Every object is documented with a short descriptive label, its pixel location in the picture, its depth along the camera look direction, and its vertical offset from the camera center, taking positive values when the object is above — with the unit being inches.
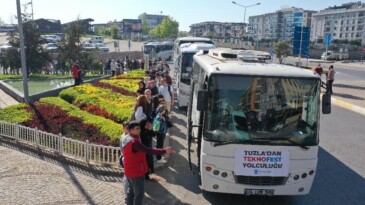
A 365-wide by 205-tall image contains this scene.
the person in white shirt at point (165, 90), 486.0 -69.2
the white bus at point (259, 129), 262.8 -66.8
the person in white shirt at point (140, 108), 332.8 -64.9
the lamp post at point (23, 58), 579.2 -30.6
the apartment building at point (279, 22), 5590.6 +389.8
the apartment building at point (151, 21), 7719.5 +502.7
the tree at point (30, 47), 1160.8 -19.8
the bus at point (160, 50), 2011.2 -43.2
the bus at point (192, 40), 894.5 +8.5
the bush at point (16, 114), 459.8 -102.9
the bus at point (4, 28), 4500.5 +175.4
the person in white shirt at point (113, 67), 1130.0 -83.1
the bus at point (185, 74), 629.0 -57.8
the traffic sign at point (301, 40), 1054.4 +14.0
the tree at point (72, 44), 1161.4 -8.1
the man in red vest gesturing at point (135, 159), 225.3 -79.6
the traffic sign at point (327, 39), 1555.1 +26.7
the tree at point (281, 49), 1861.5 -26.9
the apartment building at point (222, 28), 7258.9 +342.2
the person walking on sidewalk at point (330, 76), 805.9 -74.5
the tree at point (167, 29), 4411.9 +183.9
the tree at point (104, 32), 5152.6 +157.7
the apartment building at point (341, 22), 4128.9 +300.7
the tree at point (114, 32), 4343.0 +131.9
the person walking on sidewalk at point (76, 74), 786.2 -75.3
